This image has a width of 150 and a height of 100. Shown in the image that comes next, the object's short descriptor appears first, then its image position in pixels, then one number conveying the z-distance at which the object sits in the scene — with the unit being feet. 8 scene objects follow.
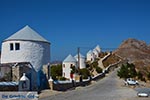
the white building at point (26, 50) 72.17
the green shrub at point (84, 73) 115.56
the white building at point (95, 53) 218.19
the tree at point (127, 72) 109.74
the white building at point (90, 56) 209.72
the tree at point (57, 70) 135.23
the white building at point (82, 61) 161.35
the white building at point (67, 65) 134.48
